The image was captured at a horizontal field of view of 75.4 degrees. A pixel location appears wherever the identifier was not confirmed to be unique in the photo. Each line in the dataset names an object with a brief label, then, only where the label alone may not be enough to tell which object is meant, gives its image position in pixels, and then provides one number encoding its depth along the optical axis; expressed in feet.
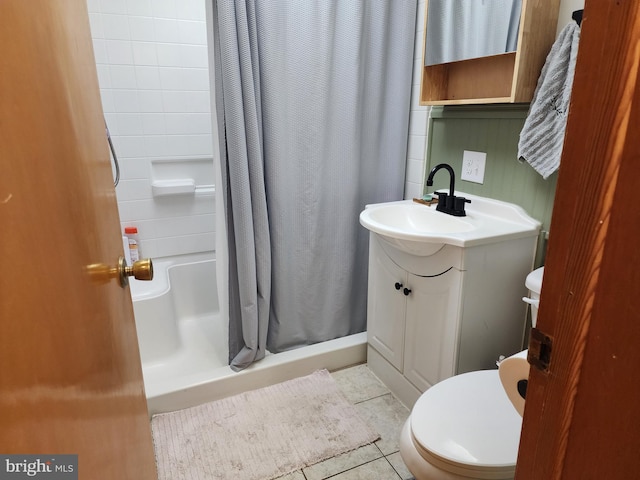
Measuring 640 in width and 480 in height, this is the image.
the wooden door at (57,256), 1.29
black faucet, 5.46
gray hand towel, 4.20
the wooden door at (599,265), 1.29
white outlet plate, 5.69
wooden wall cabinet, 4.48
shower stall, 6.38
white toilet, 3.35
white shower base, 5.91
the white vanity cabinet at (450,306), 4.85
